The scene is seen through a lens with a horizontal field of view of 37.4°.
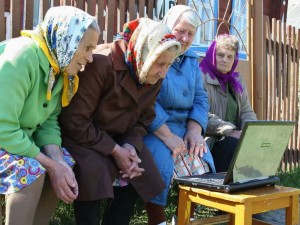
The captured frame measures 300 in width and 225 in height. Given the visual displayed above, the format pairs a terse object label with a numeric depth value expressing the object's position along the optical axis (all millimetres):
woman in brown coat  2439
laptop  2301
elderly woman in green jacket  2057
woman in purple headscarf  3533
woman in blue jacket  2895
